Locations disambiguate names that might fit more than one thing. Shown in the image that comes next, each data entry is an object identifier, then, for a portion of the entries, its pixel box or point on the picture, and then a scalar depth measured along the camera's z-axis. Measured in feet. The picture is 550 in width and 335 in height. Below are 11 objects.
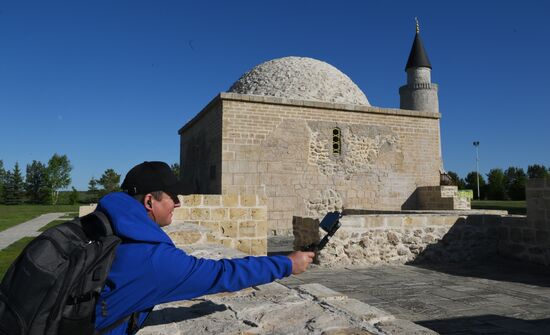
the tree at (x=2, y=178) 153.91
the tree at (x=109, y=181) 155.74
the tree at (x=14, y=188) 152.15
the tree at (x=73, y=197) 148.00
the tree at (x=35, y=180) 159.35
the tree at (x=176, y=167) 180.73
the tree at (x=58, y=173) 161.36
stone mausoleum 43.27
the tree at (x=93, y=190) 159.68
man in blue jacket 4.69
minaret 84.79
